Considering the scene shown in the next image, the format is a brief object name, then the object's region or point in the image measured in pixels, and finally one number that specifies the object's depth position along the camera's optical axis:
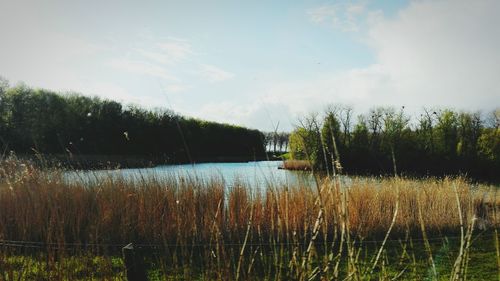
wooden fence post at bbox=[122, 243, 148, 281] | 2.71
